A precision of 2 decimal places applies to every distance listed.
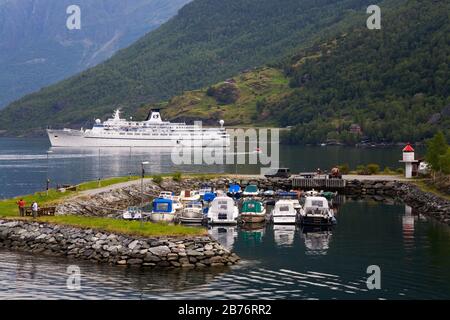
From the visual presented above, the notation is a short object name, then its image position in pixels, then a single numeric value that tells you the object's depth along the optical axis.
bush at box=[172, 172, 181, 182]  103.79
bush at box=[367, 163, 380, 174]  110.77
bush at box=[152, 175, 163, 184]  99.51
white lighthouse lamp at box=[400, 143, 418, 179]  101.44
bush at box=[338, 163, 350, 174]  112.39
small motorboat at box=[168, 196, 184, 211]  77.12
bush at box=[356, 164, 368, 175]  110.66
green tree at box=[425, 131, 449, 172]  92.14
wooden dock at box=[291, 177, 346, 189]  101.38
